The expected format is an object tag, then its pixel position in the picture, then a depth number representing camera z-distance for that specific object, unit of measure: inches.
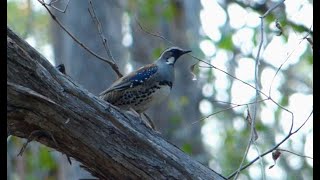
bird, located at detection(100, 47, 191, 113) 439.8
